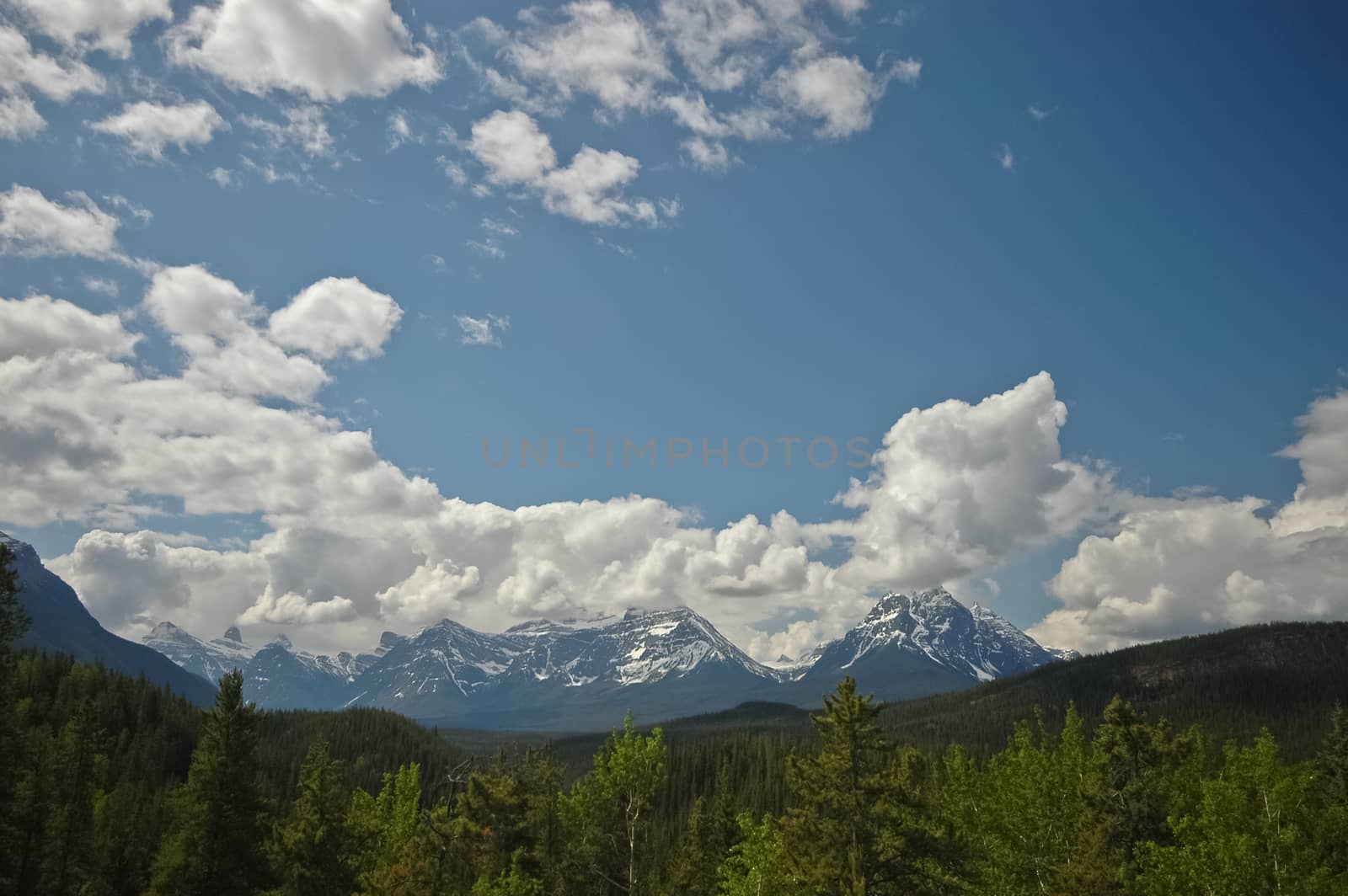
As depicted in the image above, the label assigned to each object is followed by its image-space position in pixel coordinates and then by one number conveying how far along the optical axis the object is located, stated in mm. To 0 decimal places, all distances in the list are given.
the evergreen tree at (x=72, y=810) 40906
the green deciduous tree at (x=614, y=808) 50062
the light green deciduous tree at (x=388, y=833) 45094
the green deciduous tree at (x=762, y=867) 35188
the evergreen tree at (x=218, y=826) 35219
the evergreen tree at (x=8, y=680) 28547
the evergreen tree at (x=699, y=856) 61406
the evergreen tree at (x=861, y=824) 28797
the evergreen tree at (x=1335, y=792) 43000
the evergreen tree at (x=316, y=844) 39375
